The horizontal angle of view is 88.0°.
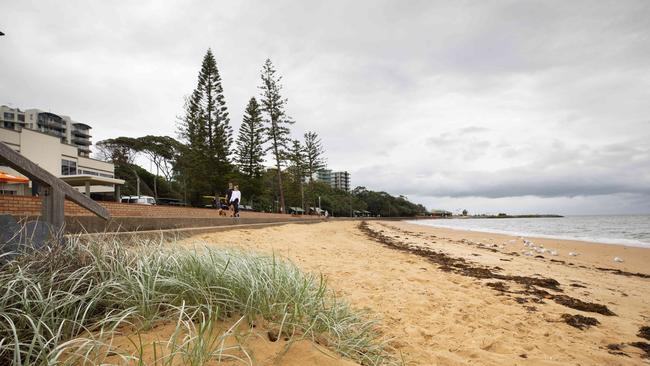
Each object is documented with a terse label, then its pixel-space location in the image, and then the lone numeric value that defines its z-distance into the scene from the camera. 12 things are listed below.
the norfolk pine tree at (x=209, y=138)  31.38
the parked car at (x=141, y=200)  27.89
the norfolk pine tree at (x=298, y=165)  45.12
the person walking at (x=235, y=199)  14.14
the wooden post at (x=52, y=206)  3.42
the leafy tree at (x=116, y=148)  53.43
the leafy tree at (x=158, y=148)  53.22
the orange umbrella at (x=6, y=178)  11.35
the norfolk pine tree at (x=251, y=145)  36.06
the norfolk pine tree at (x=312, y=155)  47.38
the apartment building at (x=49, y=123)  74.81
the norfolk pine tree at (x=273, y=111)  34.44
